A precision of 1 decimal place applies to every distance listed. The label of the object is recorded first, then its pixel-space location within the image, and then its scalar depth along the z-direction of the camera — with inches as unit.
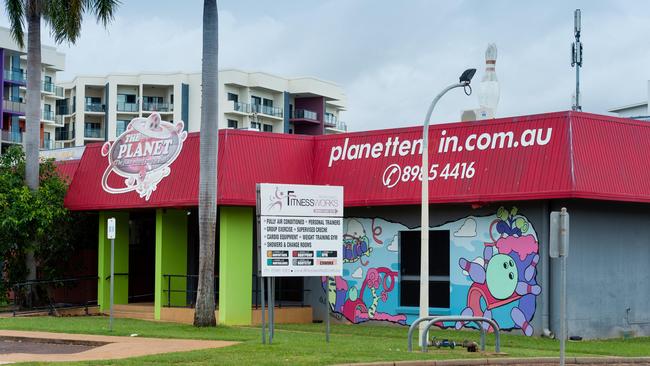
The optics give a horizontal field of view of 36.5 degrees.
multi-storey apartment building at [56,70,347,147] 3954.2
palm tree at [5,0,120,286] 1179.9
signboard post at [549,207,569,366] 573.9
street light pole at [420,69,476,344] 729.6
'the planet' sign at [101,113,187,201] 1069.8
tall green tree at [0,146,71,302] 1123.9
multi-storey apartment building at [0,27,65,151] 3241.4
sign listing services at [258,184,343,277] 740.0
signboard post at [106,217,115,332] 878.0
